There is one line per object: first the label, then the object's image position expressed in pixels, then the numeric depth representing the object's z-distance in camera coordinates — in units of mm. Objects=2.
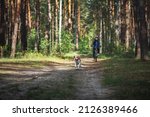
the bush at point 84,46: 55688
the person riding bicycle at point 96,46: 31922
